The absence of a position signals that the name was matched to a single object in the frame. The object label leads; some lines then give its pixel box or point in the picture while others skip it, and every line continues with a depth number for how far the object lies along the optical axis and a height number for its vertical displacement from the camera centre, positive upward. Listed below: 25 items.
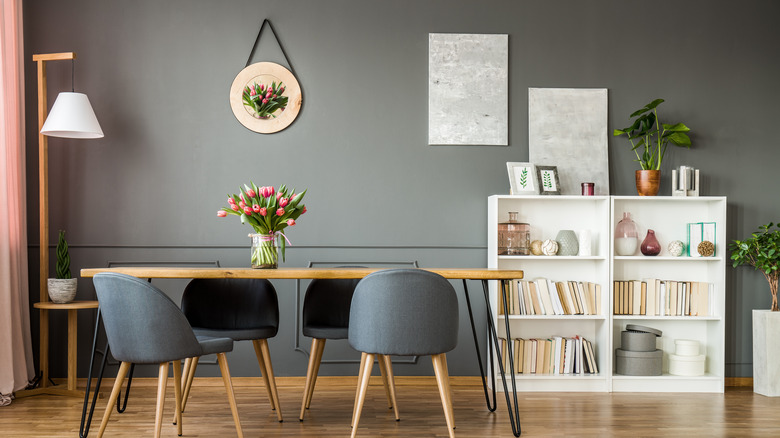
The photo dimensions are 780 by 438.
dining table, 3.03 -0.32
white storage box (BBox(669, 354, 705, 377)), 4.34 -1.06
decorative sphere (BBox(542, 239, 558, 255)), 4.31 -0.29
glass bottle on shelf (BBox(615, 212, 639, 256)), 4.41 -0.23
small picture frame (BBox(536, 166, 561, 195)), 4.39 +0.15
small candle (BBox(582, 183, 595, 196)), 4.34 +0.09
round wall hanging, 4.43 +0.71
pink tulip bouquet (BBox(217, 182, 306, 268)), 3.28 -0.06
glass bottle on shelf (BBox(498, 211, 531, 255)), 4.35 -0.23
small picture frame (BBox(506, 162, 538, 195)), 4.35 +0.16
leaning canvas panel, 4.52 +0.45
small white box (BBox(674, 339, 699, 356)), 4.37 -0.94
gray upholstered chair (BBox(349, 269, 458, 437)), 2.87 -0.49
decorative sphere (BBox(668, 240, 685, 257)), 4.40 -0.29
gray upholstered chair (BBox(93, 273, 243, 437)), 2.74 -0.51
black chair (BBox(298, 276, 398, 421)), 3.74 -0.59
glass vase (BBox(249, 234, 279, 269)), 3.32 -0.24
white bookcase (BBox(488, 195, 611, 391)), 4.36 -0.37
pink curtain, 3.85 -0.10
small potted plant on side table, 3.95 -0.47
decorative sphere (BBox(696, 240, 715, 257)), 4.35 -0.29
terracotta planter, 4.37 +0.14
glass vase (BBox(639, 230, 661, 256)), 4.39 -0.28
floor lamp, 3.95 +0.42
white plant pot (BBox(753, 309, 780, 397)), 4.21 -0.95
